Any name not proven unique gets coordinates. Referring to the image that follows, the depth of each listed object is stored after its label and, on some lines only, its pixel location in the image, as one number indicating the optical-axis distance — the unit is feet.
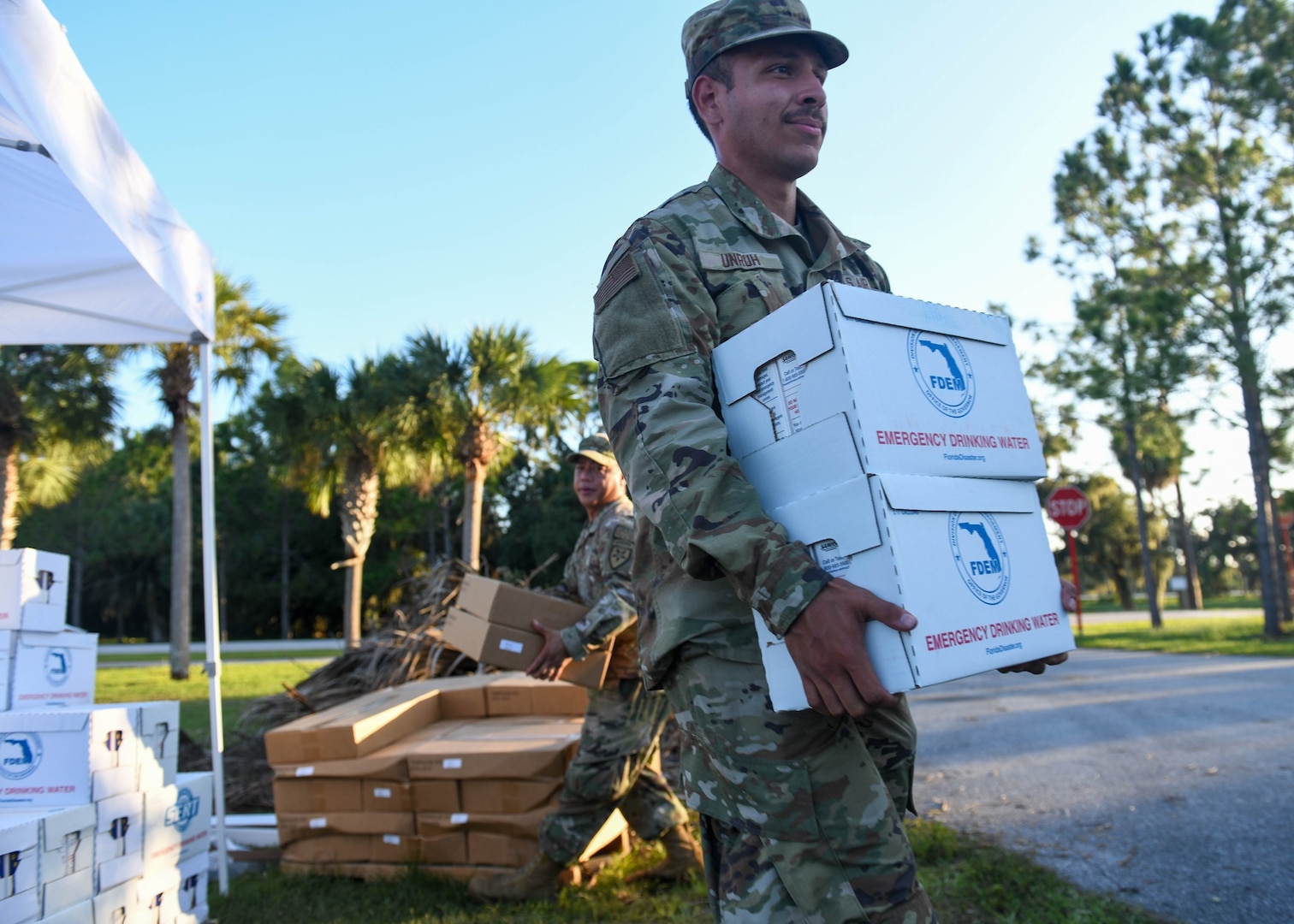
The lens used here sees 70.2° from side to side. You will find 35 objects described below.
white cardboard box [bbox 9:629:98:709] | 12.85
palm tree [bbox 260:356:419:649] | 54.90
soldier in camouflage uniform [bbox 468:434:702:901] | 13.03
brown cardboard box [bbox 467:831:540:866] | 14.12
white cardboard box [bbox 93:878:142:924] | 10.87
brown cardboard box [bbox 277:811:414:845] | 14.73
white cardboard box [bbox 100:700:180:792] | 12.35
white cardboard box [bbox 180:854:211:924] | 12.80
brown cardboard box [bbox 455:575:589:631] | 13.48
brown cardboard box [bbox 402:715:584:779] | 14.17
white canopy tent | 10.78
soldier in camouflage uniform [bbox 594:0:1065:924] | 5.03
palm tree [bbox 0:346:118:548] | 44.55
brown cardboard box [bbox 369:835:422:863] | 14.65
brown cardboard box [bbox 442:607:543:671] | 13.41
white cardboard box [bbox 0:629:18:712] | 12.63
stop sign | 58.54
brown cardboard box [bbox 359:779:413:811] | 14.73
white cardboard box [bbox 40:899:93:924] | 9.97
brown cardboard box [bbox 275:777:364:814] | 14.97
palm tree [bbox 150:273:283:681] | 51.90
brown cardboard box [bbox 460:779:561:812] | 14.21
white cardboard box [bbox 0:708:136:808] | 11.06
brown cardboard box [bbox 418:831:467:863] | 14.49
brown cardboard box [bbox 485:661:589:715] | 17.28
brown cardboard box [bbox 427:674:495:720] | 17.90
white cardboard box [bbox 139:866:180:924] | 11.81
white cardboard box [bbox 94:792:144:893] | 11.02
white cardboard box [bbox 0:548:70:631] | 12.94
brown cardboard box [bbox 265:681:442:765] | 15.01
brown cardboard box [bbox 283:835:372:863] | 14.94
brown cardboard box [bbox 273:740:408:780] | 14.69
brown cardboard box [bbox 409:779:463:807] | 14.48
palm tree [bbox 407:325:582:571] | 51.47
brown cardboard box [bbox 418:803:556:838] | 14.12
